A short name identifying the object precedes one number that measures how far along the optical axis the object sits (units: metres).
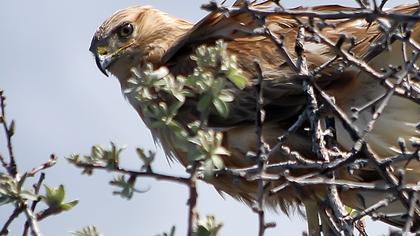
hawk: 8.91
